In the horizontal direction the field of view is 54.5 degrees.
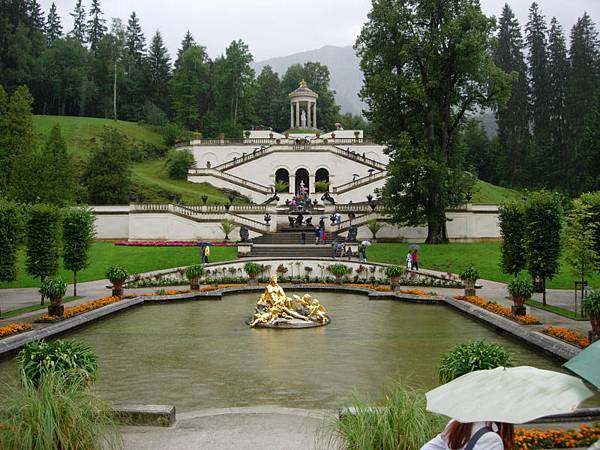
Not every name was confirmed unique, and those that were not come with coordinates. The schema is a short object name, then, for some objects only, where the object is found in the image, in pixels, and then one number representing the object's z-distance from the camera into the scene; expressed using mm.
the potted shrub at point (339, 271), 30531
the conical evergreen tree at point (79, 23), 123000
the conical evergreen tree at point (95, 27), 118812
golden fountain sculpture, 19094
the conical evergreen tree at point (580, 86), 72500
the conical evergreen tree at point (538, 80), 77688
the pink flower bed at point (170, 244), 43094
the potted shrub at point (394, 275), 27109
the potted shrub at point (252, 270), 29844
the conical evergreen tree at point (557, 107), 71875
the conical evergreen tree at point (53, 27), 116812
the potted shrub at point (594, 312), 14361
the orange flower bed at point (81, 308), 18812
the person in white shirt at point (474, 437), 4625
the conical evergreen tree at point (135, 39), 111656
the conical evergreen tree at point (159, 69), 105562
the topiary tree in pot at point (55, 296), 19281
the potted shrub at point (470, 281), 24781
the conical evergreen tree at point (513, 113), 77875
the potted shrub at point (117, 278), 24750
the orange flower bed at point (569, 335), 14531
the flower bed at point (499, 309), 18047
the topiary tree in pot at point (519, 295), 19031
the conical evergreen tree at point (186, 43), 111675
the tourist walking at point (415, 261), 32812
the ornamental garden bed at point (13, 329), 16281
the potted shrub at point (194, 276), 27844
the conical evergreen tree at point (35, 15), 98500
